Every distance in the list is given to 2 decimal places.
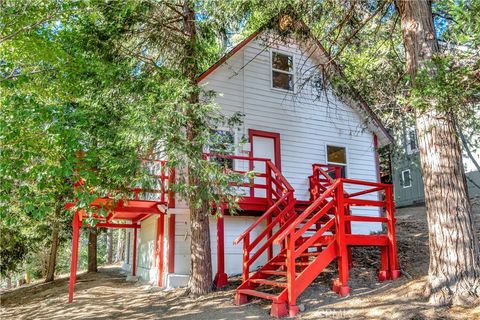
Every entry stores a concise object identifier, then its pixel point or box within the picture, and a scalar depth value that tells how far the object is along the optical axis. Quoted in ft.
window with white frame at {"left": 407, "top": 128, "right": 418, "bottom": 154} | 49.88
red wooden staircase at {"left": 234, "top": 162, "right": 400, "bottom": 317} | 22.19
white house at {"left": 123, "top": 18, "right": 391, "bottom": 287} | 34.78
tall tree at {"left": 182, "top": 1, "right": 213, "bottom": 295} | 27.62
